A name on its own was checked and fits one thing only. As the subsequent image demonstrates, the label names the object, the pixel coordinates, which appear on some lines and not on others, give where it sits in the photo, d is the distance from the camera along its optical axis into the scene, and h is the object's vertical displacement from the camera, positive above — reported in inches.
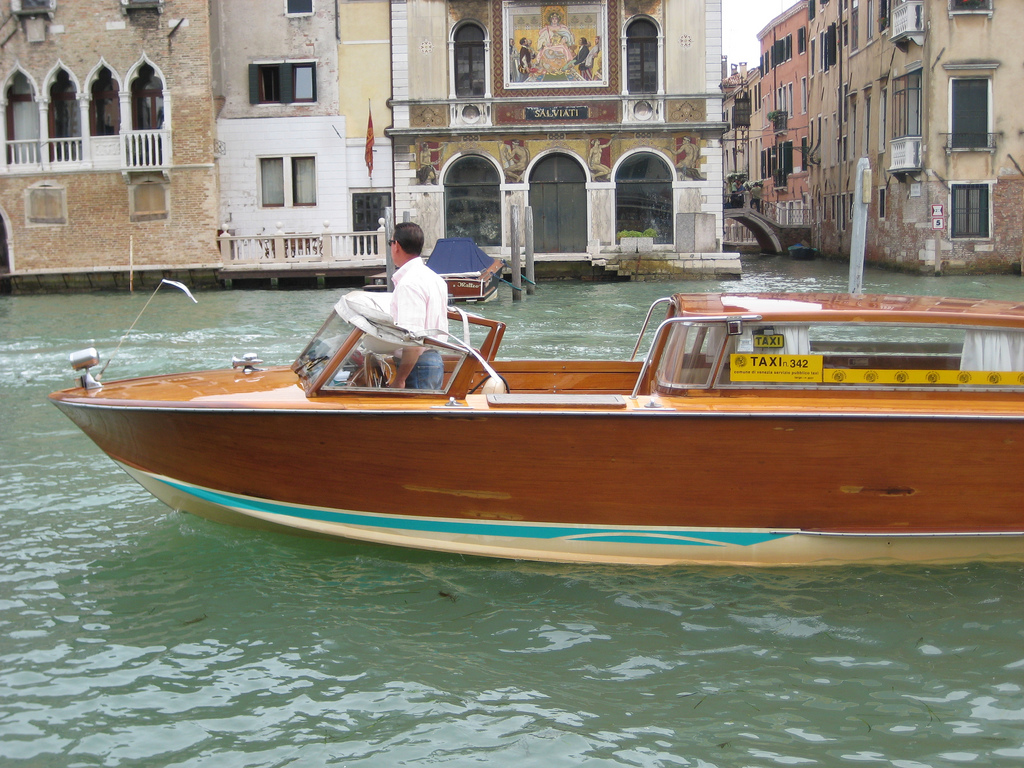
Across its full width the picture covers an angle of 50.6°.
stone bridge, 1604.3 +65.2
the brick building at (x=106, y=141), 985.5 +132.6
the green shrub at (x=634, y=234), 999.0 +36.1
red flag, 989.2 +121.5
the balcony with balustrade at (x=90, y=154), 991.0 +121.3
